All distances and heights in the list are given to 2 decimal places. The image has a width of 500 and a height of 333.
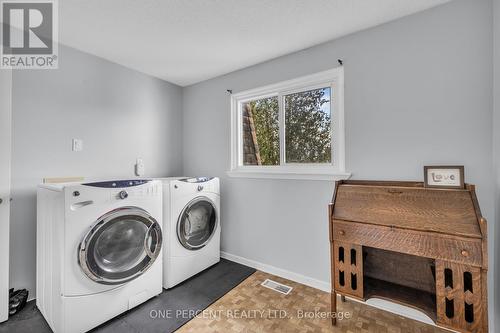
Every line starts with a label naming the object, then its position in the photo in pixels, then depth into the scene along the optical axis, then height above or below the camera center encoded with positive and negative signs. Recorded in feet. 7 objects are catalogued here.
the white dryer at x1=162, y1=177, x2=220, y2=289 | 6.83 -1.96
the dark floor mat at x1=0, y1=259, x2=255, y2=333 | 5.23 -3.65
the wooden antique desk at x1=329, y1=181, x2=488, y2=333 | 4.06 -1.60
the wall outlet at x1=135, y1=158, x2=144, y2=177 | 8.55 +0.02
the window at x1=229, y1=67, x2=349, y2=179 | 6.66 +1.28
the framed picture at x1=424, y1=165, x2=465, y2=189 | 4.69 -0.20
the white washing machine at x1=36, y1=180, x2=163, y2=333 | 4.79 -1.93
